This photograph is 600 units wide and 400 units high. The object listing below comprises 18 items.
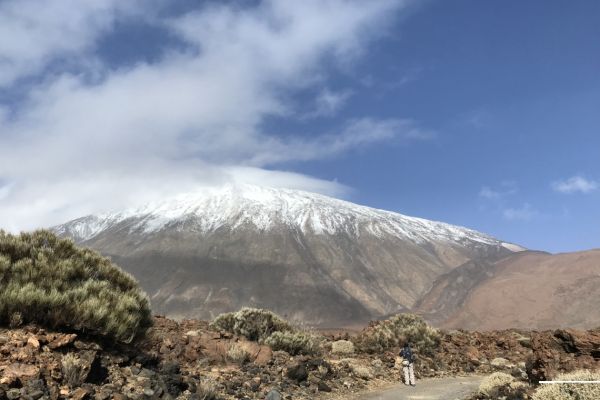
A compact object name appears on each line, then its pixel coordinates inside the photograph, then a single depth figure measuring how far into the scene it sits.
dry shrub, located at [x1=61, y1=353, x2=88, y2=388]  7.67
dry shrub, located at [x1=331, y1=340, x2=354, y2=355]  20.11
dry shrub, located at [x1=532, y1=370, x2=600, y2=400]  8.88
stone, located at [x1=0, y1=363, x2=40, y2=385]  7.02
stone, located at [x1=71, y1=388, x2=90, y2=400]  7.28
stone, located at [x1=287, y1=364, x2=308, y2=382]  12.28
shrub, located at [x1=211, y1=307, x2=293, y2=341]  17.00
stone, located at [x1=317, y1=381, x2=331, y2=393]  12.25
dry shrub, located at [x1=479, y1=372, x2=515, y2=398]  11.78
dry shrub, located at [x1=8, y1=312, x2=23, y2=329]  8.30
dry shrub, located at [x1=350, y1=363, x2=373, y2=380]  14.87
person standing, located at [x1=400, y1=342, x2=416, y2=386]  15.03
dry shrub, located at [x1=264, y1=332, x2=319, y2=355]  15.44
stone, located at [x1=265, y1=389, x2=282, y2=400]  9.82
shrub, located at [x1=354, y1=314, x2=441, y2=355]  20.72
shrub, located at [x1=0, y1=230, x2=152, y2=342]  8.62
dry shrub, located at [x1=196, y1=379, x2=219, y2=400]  8.99
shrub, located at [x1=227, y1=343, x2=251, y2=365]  12.59
